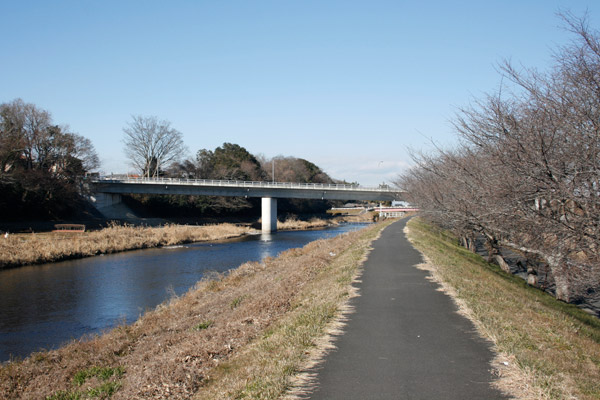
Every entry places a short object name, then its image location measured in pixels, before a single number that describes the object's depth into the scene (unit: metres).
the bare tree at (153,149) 87.25
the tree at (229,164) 91.56
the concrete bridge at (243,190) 64.69
